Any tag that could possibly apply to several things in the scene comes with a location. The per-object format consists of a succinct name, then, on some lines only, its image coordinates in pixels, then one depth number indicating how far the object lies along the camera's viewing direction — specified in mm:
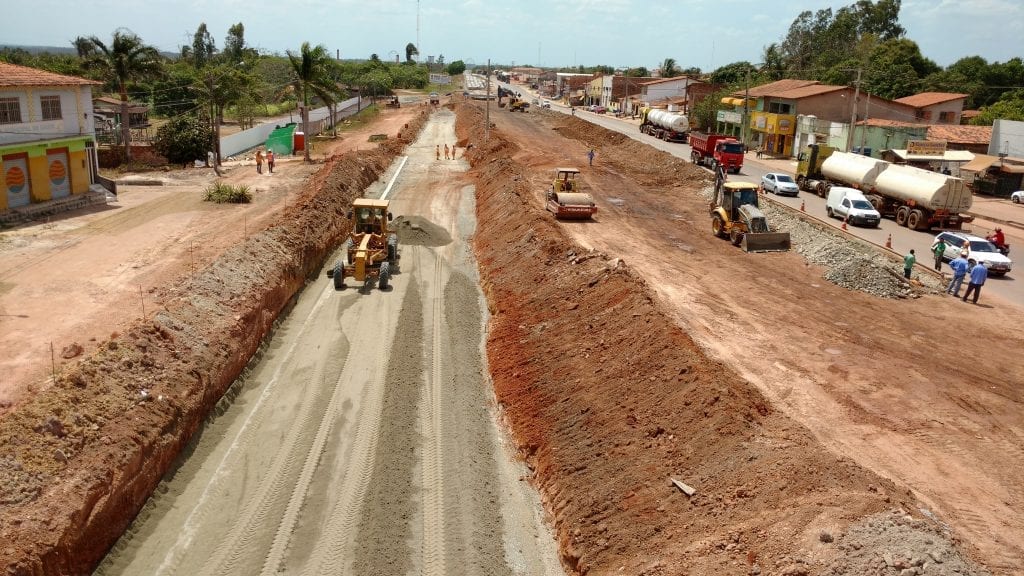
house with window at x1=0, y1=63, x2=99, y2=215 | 33469
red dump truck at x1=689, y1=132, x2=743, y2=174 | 51719
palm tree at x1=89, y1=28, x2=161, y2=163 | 47062
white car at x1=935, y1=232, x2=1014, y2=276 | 28219
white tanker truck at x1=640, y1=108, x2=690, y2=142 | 71688
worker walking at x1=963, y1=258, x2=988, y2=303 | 24500
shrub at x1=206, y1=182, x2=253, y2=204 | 38250
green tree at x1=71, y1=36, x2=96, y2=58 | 47325
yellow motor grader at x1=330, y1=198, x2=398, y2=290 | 26547
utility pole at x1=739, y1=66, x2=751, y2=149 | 69362
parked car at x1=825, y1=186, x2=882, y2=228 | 36781
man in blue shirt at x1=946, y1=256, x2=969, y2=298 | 25406
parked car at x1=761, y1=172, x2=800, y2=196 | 44688
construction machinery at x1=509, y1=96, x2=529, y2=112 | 107062
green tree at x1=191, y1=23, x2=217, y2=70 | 156912
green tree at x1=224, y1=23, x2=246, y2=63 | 150500
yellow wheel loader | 31438
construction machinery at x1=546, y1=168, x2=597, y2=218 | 35312
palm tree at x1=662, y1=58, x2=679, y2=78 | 156625
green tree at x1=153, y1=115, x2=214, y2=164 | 48656
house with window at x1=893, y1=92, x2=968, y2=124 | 65000
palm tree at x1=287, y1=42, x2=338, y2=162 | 54062
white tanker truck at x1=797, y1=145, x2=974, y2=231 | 35000
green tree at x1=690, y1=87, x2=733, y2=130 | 82400
